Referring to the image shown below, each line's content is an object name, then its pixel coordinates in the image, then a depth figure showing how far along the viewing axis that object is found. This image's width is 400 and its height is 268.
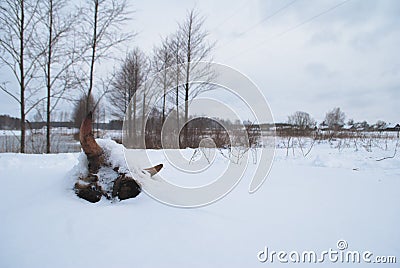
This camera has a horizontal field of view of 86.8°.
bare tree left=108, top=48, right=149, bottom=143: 9.55
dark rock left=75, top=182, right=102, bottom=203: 1.64
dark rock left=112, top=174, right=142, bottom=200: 1.71
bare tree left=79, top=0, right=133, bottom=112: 6.77
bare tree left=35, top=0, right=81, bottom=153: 6.13
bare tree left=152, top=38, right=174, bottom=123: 9.16
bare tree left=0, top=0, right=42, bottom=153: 5.63
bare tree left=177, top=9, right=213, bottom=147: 8.83
